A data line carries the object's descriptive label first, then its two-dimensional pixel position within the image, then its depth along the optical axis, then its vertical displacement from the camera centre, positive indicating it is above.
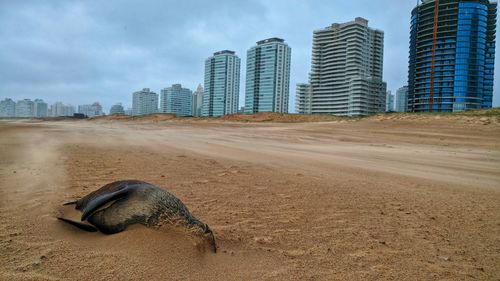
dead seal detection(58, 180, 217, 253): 3.15 -0.92
